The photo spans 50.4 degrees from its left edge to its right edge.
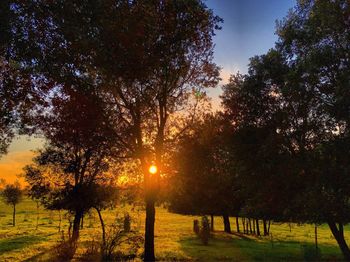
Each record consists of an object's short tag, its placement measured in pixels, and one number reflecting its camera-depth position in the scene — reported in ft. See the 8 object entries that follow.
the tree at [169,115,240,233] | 83.76
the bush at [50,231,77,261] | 79.61
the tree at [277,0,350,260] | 66.80
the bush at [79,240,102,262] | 75.25
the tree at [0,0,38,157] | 48.70
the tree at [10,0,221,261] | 44.93
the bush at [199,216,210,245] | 126.21
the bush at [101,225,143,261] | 74.13
